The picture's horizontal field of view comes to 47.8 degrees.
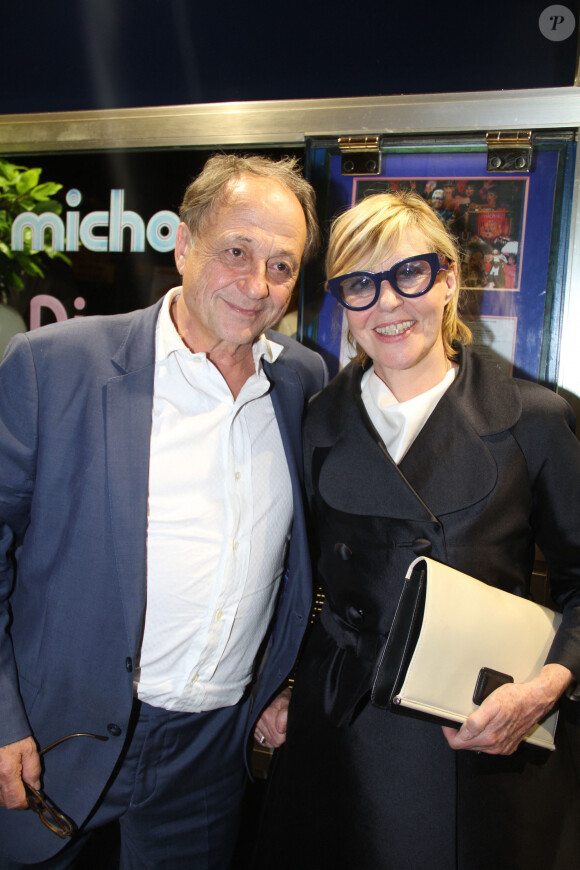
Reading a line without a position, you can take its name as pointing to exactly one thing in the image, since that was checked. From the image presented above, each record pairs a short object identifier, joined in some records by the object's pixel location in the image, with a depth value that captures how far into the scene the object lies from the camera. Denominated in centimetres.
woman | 135
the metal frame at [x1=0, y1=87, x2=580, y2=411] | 186
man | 144
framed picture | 190
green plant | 229
